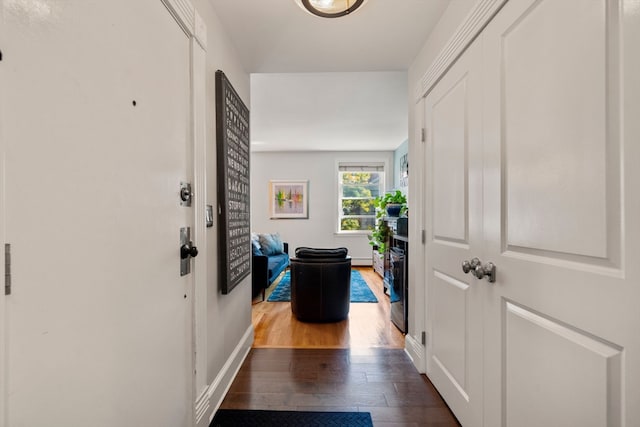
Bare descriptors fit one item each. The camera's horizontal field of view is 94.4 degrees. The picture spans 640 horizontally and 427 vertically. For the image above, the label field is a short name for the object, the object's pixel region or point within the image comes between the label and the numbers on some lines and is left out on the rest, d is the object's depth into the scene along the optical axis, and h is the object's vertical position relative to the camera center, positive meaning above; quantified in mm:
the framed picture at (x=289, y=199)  6504 +332
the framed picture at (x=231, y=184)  1731 +194
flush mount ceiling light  1577 +1127
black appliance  2662 -711
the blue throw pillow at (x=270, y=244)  5077 -531
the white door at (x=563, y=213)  730 -1
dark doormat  1540 -1092
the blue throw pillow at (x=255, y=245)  4178 -462
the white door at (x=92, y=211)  609 +10
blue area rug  3926 -1129
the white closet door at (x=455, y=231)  1390 -98
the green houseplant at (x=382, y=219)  4129 -81
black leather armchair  3031 -742
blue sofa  3775 -735
